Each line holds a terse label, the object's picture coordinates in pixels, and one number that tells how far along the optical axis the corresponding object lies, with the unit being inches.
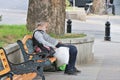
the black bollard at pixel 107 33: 850.8
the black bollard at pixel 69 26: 796.1
